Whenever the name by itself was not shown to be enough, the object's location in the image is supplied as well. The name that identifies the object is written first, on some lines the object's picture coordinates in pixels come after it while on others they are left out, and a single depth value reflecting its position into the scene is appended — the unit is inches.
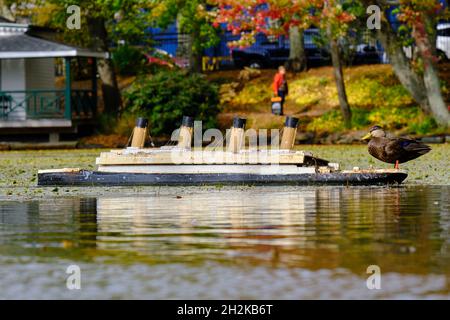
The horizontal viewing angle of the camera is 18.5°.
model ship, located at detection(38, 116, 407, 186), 1083.9
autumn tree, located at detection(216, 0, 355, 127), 1766.7
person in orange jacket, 2044.8
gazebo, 2023.9
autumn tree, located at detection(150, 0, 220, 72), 2086.6
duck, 1084.5
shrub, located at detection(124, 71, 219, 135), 1995.6
